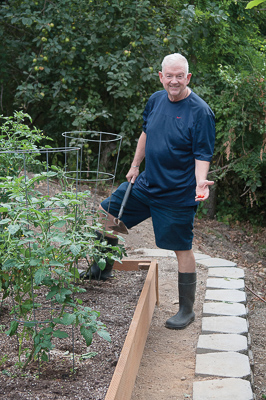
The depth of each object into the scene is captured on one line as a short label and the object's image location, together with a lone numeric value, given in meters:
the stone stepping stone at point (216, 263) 4.81
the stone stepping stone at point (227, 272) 4.48
